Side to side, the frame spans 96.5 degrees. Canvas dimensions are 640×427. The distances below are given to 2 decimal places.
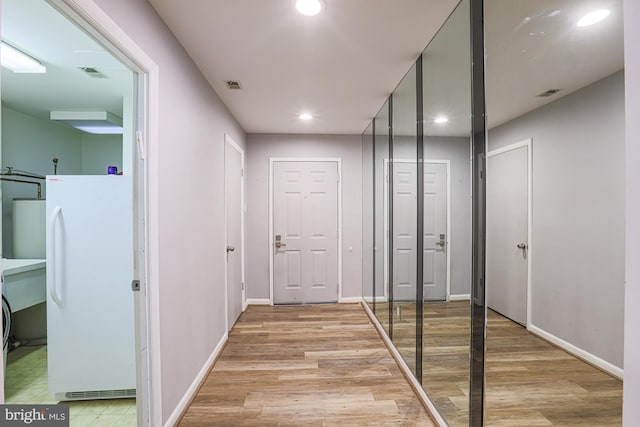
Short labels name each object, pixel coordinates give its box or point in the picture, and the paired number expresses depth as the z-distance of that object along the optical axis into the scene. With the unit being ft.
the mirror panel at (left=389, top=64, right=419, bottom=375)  7.07
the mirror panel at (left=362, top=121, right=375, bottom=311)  11.94
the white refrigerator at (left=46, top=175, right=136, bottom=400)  6.21
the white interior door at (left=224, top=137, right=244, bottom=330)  10.26
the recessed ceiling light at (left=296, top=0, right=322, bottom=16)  4.91
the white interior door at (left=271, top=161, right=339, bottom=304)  13.62
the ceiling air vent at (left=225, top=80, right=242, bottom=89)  8.04
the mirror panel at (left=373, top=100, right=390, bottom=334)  9.69
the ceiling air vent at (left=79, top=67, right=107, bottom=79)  6.92
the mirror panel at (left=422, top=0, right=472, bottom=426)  4.85
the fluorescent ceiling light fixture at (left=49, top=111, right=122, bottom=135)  9.83
